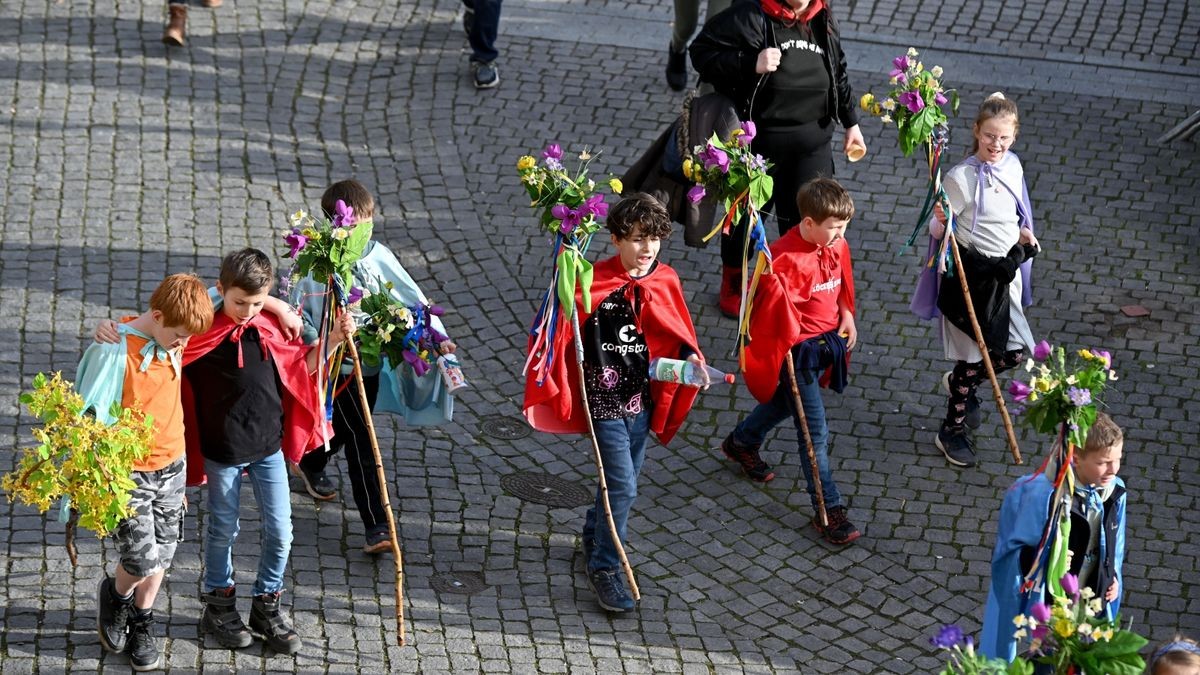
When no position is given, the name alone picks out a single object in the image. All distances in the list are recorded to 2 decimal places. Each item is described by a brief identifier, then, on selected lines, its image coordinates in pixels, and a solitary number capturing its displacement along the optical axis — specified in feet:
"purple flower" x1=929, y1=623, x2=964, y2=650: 31.91
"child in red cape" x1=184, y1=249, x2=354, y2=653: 41.11
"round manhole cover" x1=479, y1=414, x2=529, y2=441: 55.11
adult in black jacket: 55.77
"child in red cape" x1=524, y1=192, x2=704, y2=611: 44.50
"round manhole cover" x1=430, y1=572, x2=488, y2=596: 47.06
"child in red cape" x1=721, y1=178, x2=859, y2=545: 48.60
